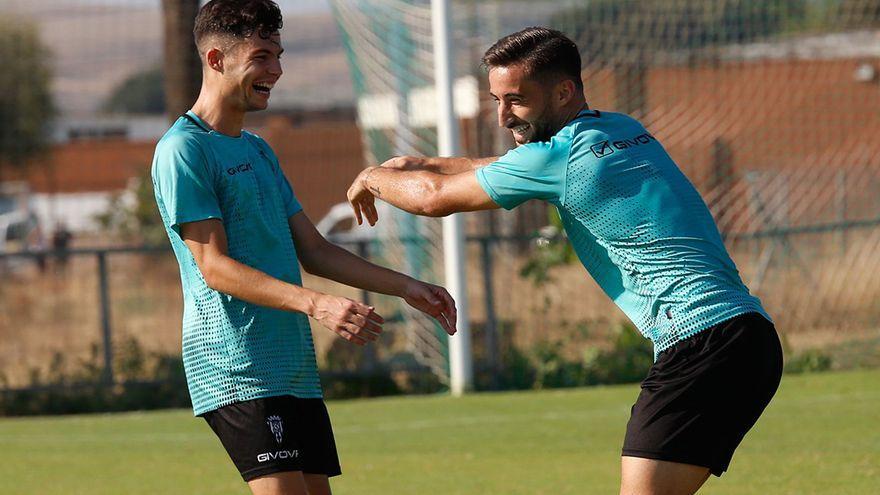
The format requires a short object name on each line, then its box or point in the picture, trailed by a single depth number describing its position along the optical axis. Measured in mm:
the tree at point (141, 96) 115125
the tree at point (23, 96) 58625
